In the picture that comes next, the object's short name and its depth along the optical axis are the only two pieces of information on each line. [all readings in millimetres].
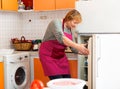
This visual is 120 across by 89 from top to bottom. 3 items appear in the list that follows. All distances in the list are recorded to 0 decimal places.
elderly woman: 2787
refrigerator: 2193
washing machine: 3326
